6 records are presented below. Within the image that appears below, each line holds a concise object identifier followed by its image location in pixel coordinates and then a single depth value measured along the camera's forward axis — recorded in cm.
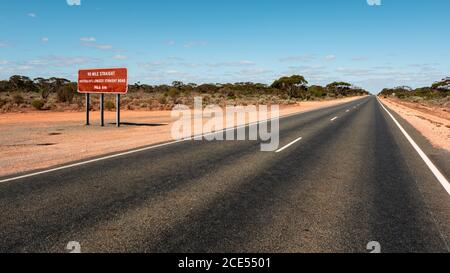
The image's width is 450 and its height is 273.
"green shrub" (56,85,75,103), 4042
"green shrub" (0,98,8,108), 3339
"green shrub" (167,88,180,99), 5848
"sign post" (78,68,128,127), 1856
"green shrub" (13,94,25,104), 3557
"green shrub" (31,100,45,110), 3272
